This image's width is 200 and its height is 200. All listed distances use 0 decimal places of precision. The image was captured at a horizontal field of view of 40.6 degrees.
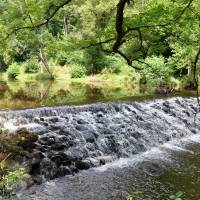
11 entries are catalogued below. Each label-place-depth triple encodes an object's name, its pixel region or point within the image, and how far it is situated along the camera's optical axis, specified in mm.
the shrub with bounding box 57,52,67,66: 21379
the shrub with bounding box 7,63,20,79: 21495
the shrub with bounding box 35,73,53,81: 19675
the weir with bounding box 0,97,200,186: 7224
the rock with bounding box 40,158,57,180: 6867
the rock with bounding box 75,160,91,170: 7354
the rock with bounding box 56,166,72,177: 6977
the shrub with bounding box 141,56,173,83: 15815
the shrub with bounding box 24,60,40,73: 21897
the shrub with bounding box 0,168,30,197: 4244
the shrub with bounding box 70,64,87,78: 19203
